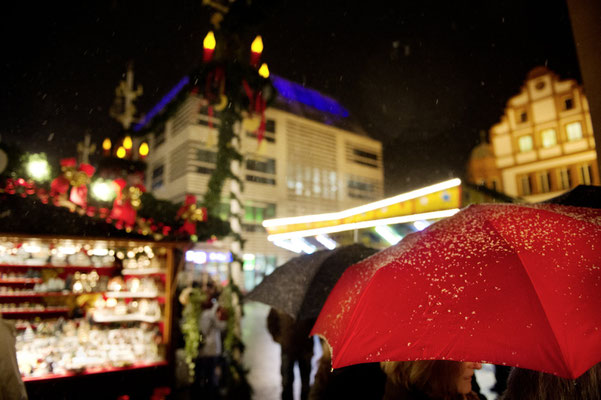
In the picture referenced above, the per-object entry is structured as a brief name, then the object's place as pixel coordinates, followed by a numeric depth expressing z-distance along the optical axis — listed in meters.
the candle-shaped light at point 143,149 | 12.09
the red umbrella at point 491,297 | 1.32
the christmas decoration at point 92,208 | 6.13
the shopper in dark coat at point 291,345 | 5.11
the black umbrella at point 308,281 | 3.85
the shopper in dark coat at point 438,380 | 2.13
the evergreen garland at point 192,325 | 7.83
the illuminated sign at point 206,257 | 26.46
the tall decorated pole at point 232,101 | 8.15
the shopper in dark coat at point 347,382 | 3.35
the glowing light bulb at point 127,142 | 12.31
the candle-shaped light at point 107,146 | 15.01
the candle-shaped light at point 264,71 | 8.73
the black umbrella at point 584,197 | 2.98
